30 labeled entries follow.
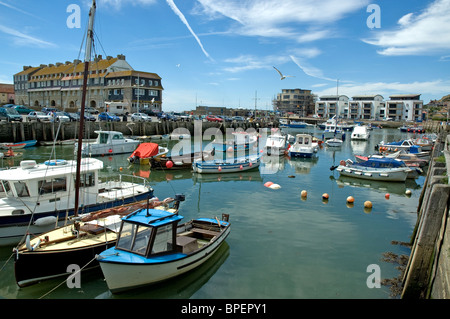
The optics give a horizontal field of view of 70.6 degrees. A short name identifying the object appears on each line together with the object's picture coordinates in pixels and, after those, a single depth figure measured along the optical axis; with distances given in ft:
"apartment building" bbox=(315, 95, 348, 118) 517.14
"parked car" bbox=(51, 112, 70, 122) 152.57
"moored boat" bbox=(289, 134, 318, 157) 128.88
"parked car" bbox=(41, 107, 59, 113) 197.51
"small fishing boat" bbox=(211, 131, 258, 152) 140.97
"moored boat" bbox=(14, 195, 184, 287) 31.73
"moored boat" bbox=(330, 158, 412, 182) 87.56
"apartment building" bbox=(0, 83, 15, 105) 345.72
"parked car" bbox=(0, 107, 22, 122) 146.02
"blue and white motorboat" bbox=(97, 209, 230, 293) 30.19
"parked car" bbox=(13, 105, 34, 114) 193.15
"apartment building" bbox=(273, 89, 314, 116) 558.15
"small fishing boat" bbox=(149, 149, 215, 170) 98.02
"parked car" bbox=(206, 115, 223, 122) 266.28
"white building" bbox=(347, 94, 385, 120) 483.51
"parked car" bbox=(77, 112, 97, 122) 168.75
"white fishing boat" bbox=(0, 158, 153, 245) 40.37
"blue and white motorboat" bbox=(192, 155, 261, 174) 92.22
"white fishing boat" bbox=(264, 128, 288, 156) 134.62
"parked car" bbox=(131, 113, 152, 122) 194.90
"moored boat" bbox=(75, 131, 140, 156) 120.72
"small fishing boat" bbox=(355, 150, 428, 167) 108.96
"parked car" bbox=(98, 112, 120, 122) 176.30
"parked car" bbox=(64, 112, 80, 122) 168.33
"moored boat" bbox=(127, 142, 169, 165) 104.27
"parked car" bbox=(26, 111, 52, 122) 156.07
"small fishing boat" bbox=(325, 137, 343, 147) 171.99
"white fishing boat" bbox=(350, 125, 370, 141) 223.30
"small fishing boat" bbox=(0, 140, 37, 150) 119.43
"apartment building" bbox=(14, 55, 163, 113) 244.63
